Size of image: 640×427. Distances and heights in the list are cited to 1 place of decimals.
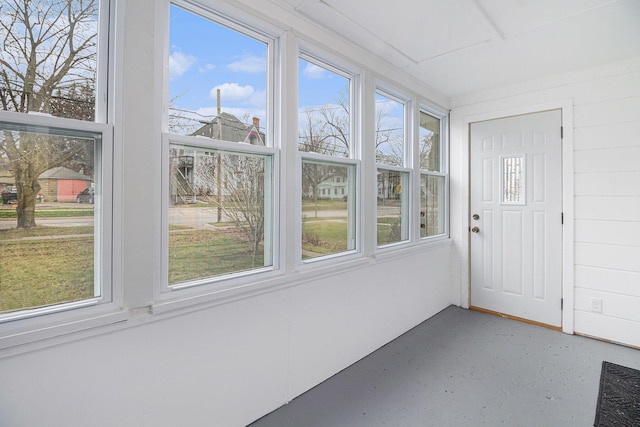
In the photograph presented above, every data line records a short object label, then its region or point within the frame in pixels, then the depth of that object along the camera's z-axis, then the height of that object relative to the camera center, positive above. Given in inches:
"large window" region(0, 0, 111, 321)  45.1 +8.5
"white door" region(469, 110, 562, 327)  120.2 -1.1
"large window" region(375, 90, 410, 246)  108.7 +15.8
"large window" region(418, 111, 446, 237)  132.0 +15.6
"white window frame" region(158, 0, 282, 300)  57.7 +12.8
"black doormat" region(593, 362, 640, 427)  71.3 -47.0
